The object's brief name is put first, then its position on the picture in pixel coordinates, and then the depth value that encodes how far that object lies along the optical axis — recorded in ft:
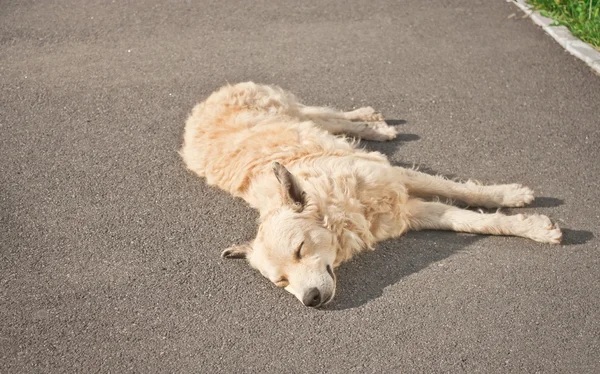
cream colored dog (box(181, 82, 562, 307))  15.52
